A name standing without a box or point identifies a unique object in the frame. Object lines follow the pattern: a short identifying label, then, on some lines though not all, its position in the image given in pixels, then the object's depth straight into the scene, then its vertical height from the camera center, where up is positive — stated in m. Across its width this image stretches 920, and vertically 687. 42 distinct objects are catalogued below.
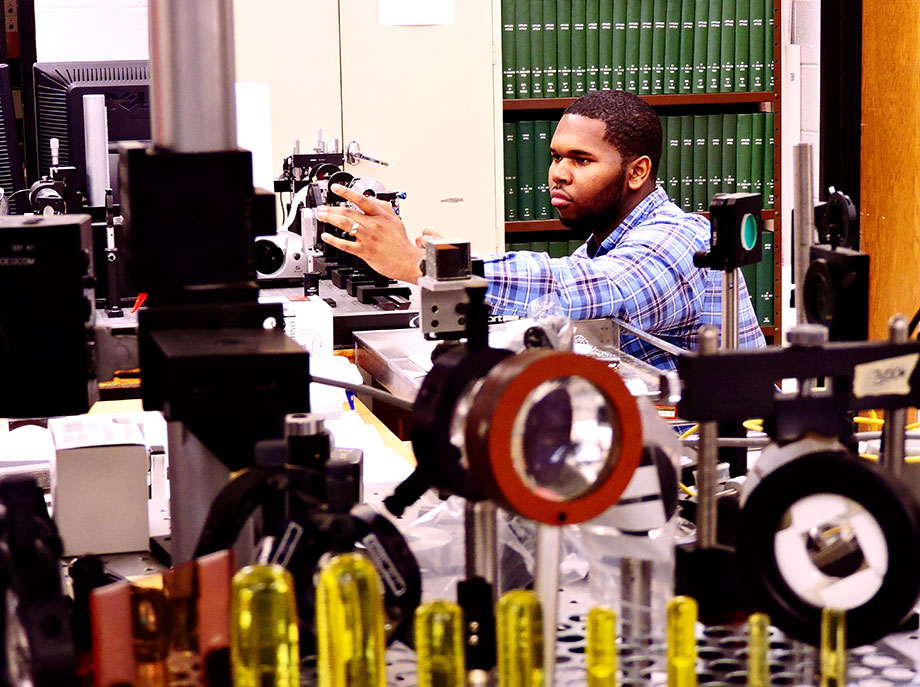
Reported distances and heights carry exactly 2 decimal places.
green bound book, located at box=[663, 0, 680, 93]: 8.65 +0.00
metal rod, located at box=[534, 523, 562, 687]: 1.43 -0.29
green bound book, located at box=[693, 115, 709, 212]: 8.84 -0.39
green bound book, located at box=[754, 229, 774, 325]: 8.96 -0.82
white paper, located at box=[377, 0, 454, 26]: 8.00 +0.12
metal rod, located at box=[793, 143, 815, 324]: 1.97 -0.13
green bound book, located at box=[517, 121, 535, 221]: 8.70 -0.39
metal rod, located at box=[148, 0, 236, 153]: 1.61 -0.01
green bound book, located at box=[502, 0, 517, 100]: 8.47 +0.00
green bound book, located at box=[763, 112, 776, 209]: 8.87 -0.38
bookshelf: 8.59 -0.18
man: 4.54 -0.36
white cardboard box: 2.45 -0.41
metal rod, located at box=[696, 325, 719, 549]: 1.55 -0.26
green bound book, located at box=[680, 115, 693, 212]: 8.86 -0.39
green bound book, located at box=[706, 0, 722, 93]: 8.66 +0.00
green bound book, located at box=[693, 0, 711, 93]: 8.65 +0.02
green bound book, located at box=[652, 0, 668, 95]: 8.64 +0.03
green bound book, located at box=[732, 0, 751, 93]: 8.68 +0.01
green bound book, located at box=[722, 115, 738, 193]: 8.86 -0.35
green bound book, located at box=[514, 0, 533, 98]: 8.48 +0.01
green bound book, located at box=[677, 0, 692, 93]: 8.64 +0.01
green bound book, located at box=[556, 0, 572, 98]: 8.55 +0.01
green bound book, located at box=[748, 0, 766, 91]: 8.70 +0.00
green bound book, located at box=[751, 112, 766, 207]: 8.87 -0.35
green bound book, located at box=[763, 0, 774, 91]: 8.72 +0.00
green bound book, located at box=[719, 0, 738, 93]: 8.66 +0.00
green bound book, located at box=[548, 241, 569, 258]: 8.85 -0.67
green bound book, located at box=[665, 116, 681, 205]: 8.84 -0.37
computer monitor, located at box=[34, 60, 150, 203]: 5.69 -0.10
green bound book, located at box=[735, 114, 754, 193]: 8.86 -0.35
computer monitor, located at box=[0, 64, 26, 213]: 5.52 -0.19
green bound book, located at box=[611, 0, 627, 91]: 8.60 +0.01
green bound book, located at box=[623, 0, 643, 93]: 8.61 +0.02
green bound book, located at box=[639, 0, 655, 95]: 8.63 +0.02
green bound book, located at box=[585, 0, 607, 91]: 8.59 +0.02
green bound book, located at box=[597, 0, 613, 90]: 8.61 +0.01
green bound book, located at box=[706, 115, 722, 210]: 8.86 -0.36
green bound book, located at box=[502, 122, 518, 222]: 8.68 -0.40
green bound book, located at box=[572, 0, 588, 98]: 8.59 +0.01
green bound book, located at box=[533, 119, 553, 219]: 8.71 -0.36
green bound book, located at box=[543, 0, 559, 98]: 8.53 +0.01
